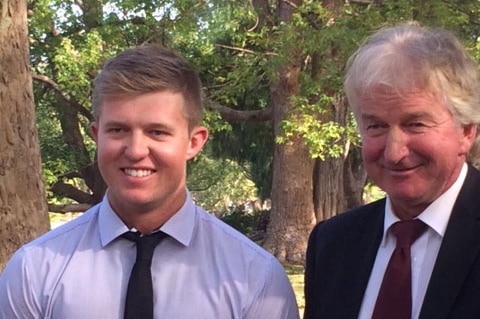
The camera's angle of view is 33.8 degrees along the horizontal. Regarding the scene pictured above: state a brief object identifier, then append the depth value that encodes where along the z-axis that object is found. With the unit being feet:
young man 8.36
